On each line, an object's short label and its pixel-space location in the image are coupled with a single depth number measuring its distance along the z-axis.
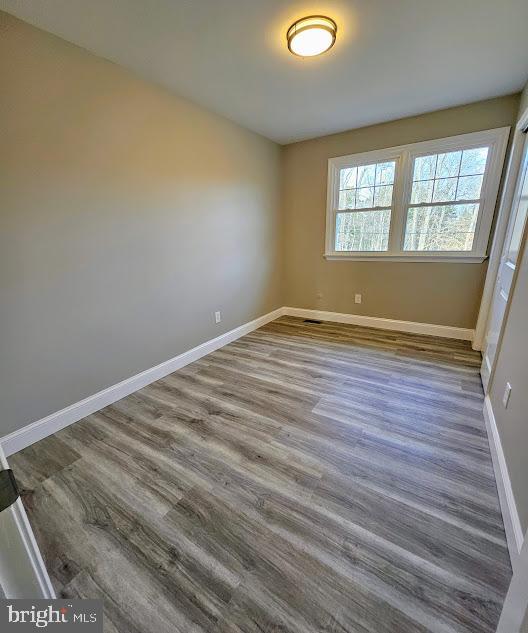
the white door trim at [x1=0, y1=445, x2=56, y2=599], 0.56
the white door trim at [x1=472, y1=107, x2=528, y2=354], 2.46
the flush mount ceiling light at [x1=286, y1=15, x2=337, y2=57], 1.67
